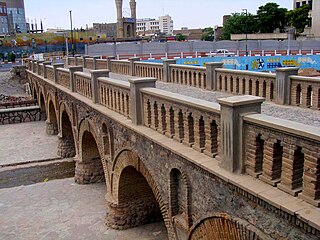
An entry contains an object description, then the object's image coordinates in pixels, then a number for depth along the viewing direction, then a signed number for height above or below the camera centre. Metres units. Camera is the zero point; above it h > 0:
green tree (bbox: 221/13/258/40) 73.12 +2.86
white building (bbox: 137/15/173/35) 196.39 +8.63
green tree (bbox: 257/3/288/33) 70.25 +3.95
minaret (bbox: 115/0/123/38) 77.46 +5.21
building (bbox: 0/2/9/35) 87.31 +6.47
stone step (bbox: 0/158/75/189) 18.34 -6.23
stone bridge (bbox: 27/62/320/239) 4.67 -1.93
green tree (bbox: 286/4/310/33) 65.00 +3.58
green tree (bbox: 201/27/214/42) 114.31 +1.94
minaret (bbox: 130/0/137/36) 90.75 +8.27
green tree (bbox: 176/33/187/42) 117.71 +1.50
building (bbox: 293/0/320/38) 63.72 +2.68
